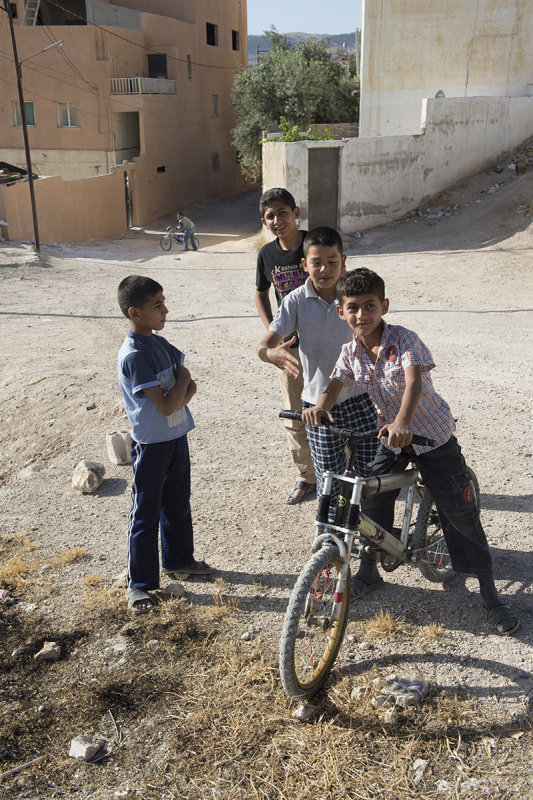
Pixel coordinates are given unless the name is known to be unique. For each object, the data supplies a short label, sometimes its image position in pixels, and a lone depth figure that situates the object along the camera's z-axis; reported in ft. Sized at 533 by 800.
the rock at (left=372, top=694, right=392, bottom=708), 8.96
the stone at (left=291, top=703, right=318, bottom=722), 8.90
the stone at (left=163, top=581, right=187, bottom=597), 11.87
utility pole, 60.53
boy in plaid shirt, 9.48
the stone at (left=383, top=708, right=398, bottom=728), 8.69
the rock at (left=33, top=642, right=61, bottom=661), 10.51
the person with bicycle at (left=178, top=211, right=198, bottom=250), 67.51
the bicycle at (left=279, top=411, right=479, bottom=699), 8.77
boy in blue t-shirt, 10.62
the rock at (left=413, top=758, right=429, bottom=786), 7.99
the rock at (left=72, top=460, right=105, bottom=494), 16.01
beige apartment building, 91.56
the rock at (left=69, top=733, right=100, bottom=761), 8.55
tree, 88.94
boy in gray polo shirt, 11.32
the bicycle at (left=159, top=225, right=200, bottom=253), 69.67
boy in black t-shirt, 13.00
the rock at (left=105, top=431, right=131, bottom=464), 17.29
